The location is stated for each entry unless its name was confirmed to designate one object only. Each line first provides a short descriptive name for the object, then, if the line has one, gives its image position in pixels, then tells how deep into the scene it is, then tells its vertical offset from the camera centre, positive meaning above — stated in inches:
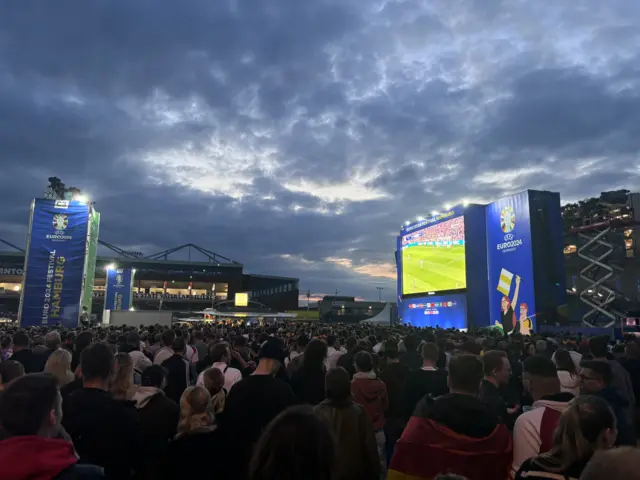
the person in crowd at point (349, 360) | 258.4 -27.2
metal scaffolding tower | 1067.9 +130.1
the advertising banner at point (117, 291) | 1212.3 +51.2
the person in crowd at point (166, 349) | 271.4 -23.9
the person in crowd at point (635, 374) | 216.8 -28.4
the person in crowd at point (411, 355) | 263.4 -24.2
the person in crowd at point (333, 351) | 287.9 -27.1
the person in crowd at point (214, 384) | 177.0 -28.6
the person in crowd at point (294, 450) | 61.2 -19.1
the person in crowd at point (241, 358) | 259.9 -28.1
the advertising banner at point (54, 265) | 786.2 +78.9
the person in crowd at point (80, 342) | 257.0 -18.6
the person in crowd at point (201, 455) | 90.3 -29.3
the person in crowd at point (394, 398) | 201.8 -38.3
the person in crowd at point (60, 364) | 160.9 -19.9
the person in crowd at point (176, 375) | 223.8 -32.8
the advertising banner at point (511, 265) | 925.2 +112.5
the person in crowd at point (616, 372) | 203.6 -25.1
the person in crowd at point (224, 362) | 215.3 -25.2
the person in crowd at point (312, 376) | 196.4 -27.7
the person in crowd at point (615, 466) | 48.7 -16.2
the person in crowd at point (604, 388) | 159.8 -25.1
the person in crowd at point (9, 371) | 152.7 -21.2
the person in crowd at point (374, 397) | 183.3 -34.4
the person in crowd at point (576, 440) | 87.7 -24.4
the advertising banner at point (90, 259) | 871.1 +106.5
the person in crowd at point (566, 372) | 193.8 -24.0
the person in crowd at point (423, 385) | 188.1 -29.2
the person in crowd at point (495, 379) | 159.0 -24.2
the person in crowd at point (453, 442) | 102.0 -29.3
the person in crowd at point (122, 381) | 135.5 -21.6
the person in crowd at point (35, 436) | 76.7 -23.3
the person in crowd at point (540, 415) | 110.7 -25.0
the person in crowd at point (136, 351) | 254.8 -24.8
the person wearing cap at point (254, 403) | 102.8 -24.5
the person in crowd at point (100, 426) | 110.7 -29.0
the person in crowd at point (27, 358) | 232.5 -25.8
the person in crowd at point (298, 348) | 268.1 -24.2
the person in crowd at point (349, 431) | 128.1 -34.3
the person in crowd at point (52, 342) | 270.4 -20.2
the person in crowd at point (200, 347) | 322.4 -26.2
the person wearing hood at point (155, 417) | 127.3 -33.2
